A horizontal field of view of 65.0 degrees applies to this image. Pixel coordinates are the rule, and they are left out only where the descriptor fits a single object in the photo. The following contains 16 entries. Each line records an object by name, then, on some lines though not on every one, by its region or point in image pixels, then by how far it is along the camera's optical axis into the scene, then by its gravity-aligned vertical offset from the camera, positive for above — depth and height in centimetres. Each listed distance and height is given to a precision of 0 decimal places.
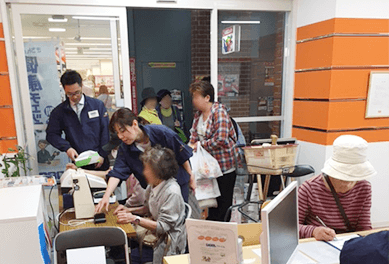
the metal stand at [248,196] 285 -110
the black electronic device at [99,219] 211 -95
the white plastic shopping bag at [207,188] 303 -107
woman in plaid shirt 299 -56
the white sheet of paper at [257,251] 157 -89
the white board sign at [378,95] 328 -18
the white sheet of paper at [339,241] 163 -88
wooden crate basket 272 -71
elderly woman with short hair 200 -84
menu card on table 121 -65
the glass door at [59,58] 305 +23
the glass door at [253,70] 373 +12
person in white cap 175 -73
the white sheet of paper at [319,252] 150 -88
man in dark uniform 292 -42
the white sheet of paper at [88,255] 184 -104
